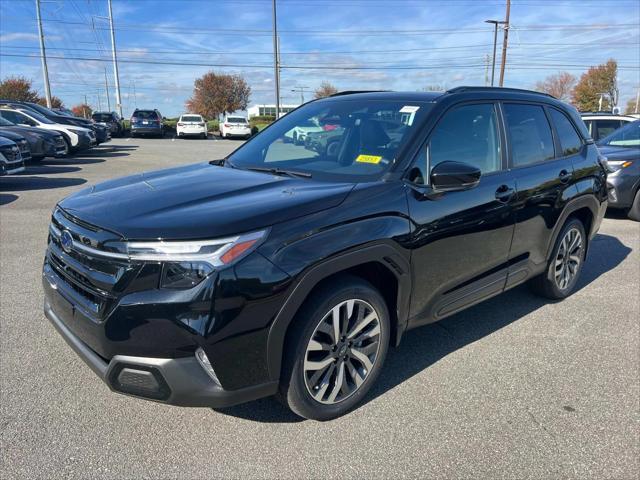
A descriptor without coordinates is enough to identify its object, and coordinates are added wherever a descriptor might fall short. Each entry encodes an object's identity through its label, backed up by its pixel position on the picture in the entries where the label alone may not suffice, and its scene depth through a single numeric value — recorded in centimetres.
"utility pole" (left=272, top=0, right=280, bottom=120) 3190
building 9392
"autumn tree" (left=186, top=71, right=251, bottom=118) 6569
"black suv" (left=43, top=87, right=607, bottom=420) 230
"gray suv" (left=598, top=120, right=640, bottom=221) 812
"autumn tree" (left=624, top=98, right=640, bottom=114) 9885
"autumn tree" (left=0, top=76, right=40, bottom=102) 5066
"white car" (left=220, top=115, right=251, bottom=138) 3180
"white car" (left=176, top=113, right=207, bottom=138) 3186
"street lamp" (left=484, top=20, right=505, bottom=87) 3703
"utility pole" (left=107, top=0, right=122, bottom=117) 4459
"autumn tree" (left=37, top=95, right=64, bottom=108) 5614
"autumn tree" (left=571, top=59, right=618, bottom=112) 7100
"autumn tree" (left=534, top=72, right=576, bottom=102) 8150
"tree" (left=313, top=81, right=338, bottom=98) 7732
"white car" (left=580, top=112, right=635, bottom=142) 1120
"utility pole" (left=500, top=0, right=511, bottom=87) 3462
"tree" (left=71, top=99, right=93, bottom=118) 9029
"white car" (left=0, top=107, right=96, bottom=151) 1705
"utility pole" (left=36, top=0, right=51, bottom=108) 3650
